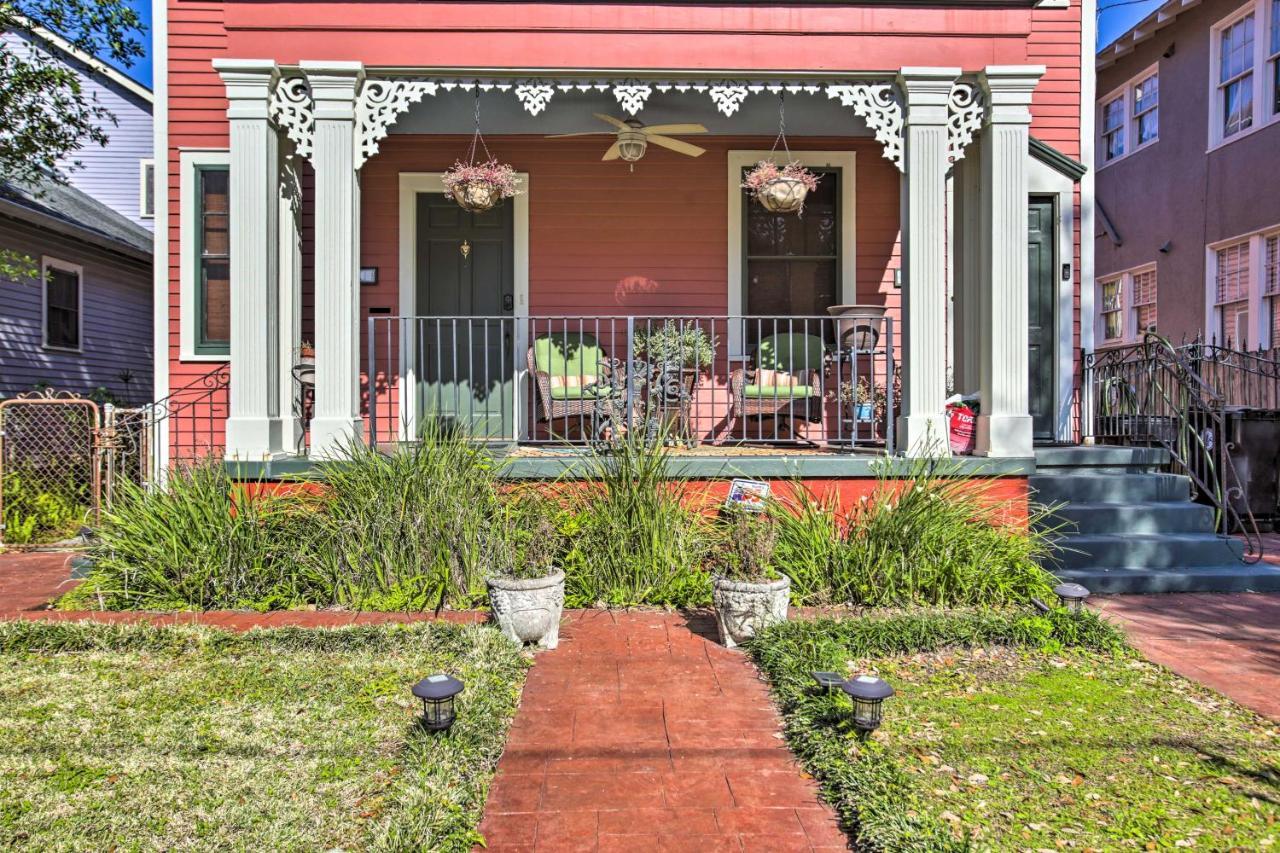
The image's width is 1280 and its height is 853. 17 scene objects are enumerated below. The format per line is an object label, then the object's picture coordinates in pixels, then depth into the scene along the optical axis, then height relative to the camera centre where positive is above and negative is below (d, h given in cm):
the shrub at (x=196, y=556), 466 -72
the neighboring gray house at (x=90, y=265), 1143 +245
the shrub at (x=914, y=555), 464 -72
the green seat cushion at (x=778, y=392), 647 +26
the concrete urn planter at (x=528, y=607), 400 -86
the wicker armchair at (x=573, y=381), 635 +35
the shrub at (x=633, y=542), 471 -65
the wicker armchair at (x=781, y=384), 625 +33
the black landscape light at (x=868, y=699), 279 -91
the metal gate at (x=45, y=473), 704 -41
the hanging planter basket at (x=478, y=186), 582 +168
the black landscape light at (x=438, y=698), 273 -88
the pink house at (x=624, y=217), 553 +169
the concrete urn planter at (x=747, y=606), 406 -87
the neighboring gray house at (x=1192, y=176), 1054 +352
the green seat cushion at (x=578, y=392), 642 +26
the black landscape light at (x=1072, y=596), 421 -85
